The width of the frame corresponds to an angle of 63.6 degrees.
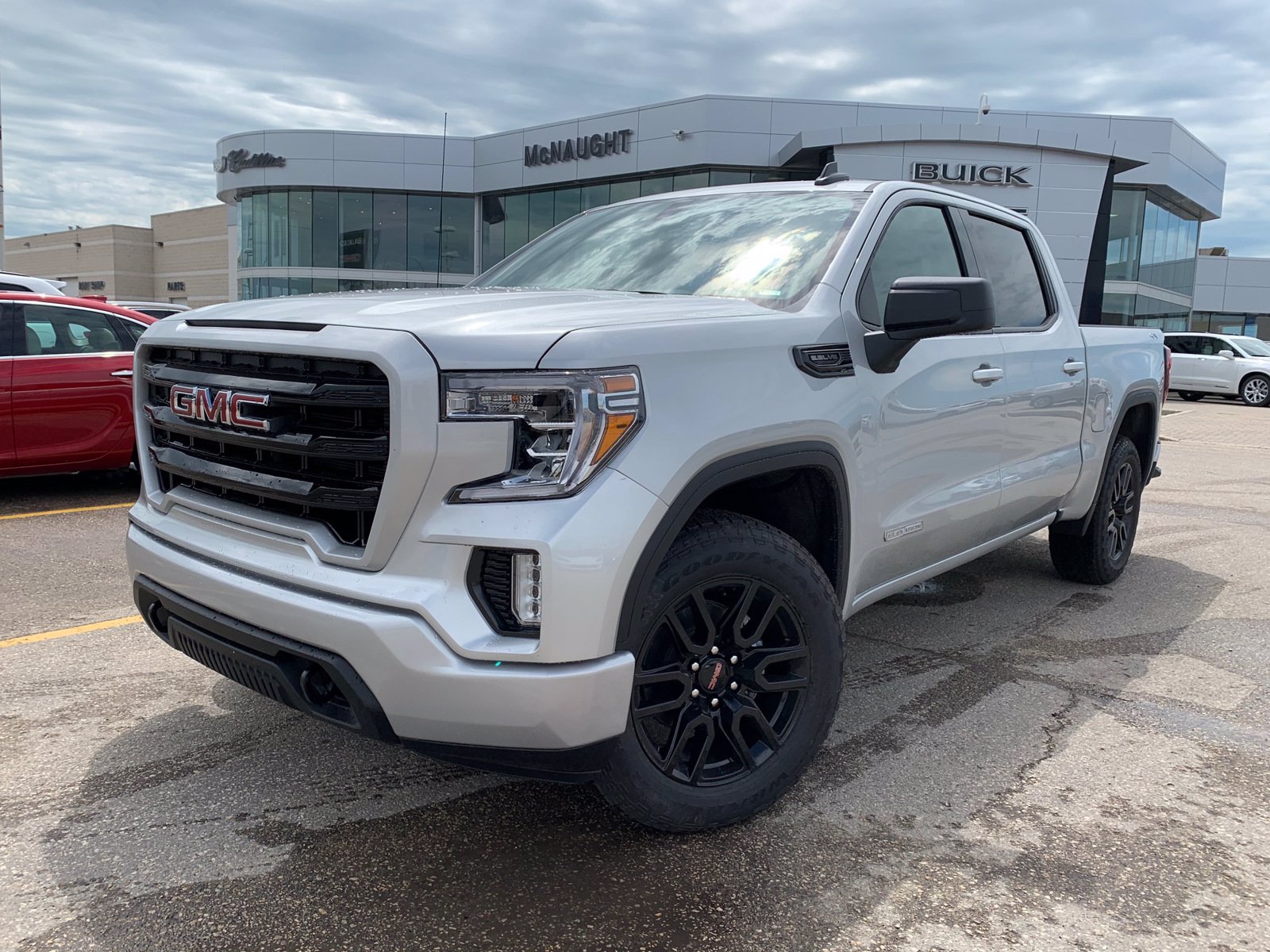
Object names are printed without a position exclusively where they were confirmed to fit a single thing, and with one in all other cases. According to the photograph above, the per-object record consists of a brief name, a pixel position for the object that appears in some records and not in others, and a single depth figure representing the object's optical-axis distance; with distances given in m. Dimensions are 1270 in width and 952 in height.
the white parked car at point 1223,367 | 24.61
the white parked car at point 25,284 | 11.18
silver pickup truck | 2.25
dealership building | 28.42
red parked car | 7.05
